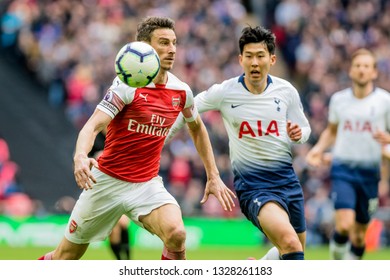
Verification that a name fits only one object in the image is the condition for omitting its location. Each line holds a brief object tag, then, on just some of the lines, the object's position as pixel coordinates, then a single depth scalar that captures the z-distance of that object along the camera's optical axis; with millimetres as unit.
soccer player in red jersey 18625
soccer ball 17672
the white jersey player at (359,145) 25625
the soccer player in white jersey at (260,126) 20109
